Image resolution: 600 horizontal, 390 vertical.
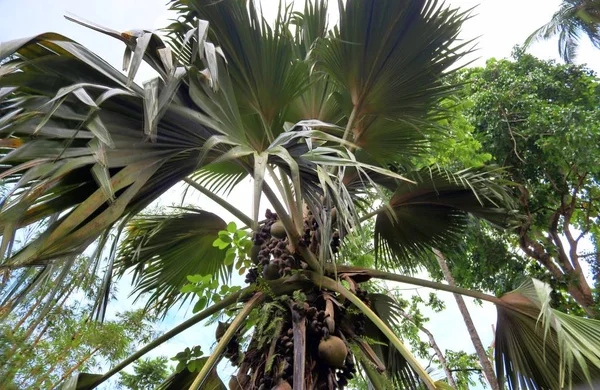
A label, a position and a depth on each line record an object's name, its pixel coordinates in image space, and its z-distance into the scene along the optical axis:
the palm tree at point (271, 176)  1.36
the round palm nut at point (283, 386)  1.83
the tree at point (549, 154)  5.43
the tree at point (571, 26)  8.52
